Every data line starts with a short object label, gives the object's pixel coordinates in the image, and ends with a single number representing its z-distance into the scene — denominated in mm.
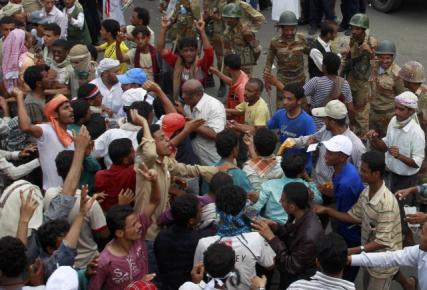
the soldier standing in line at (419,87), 6297
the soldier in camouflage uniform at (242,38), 8445
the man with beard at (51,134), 5453
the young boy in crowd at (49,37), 7727
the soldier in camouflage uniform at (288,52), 7821
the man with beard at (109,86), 6703
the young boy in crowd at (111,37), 8031
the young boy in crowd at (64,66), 7238
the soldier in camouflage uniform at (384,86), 6977
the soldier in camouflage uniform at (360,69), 7605
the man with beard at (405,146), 5730
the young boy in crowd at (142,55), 7711
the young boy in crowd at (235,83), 6887
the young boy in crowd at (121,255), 4125
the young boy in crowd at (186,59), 7281
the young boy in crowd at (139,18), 8445
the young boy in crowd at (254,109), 6387
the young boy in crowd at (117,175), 5062
